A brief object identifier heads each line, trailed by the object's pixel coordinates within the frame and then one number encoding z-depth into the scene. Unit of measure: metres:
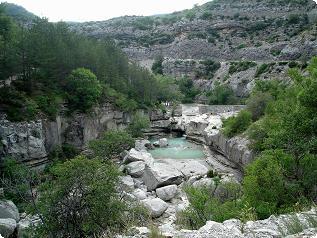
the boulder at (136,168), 28.32
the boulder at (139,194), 23.00
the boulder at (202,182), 23.88
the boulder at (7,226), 16.48
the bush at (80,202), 12.90
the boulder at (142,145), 37.69
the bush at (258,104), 35.87
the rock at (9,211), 18.69
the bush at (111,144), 31.47
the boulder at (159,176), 26.31
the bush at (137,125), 43.23
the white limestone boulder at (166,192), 24.15
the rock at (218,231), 7.58
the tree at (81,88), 36.00
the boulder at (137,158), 30.93
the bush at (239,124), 34.18
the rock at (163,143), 41.37
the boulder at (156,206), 19.97
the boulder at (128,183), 23.22
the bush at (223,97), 64.98
